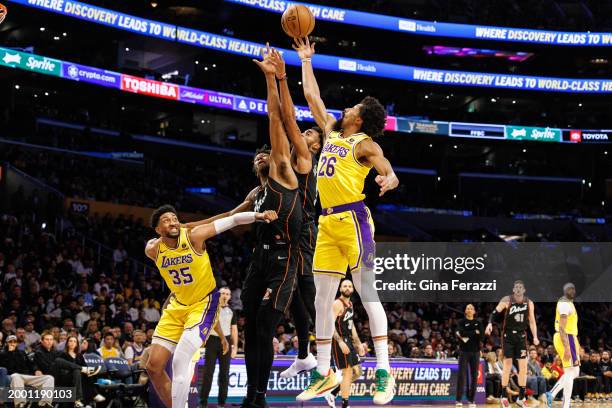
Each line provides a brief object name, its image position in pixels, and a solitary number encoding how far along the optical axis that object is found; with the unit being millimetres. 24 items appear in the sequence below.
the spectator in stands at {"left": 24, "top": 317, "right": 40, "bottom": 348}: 16000
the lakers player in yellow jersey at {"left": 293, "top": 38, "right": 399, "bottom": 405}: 7484
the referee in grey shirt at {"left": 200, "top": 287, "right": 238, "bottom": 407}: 13617
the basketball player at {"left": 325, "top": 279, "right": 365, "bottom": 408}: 13812
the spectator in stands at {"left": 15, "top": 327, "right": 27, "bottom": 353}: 14441
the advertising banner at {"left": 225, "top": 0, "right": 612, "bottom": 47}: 41531
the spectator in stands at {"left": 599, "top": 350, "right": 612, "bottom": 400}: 23469
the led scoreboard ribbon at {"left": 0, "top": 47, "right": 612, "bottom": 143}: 30575
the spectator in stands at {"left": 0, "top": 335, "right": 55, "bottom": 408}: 12906
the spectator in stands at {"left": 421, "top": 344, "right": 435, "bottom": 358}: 21016
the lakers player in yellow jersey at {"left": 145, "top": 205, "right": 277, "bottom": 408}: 8727
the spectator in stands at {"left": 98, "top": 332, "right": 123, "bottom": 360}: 14734
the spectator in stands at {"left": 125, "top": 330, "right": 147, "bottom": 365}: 15127
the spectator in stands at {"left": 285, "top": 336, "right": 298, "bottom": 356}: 18402
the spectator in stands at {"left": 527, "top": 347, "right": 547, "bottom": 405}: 20562
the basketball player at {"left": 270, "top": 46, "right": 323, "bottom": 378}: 8234
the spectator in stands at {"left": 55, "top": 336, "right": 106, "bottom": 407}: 13258
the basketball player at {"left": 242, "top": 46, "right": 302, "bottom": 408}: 7879
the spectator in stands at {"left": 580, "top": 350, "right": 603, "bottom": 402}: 22953
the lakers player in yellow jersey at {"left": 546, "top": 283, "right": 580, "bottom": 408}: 14000
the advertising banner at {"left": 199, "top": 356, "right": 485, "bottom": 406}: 15789
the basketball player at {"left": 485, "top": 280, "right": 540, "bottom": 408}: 15688
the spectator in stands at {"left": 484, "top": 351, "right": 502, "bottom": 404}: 19938
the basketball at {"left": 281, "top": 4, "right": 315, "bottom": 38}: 7830
